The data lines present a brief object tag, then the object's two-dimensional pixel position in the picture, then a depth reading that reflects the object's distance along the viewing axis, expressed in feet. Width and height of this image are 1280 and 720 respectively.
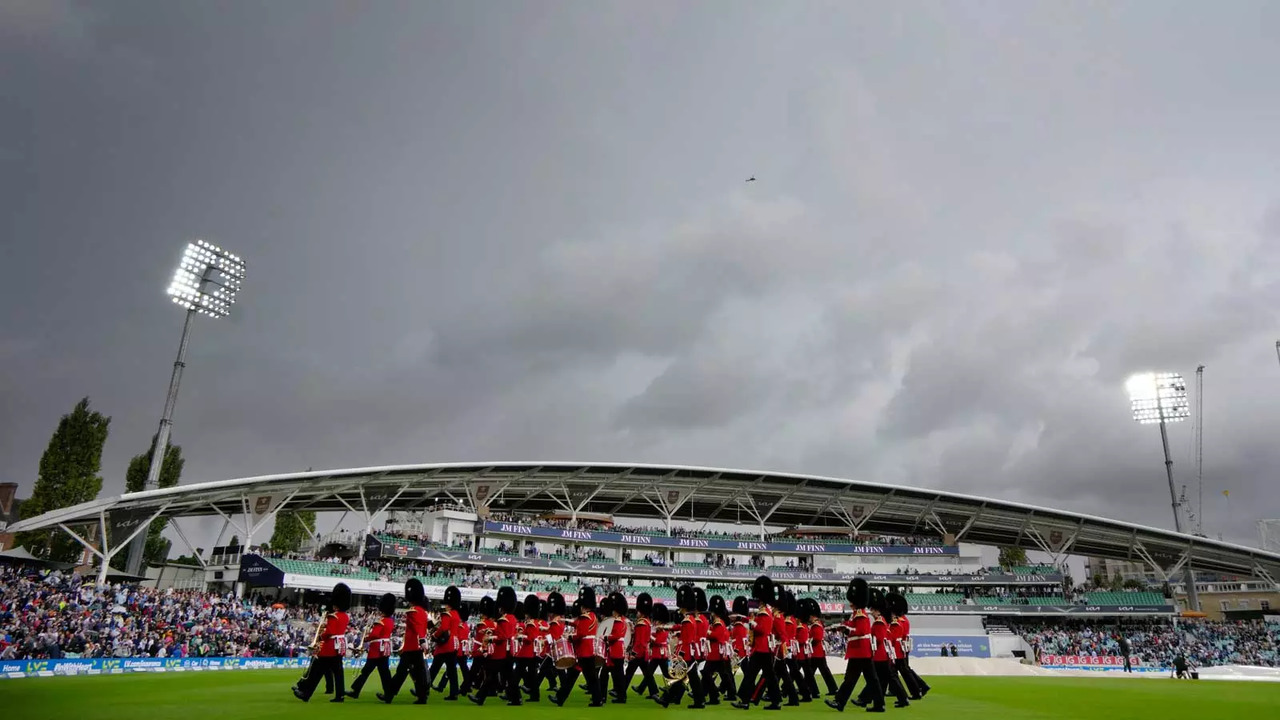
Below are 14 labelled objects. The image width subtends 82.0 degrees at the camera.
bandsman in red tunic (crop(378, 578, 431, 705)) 39.68
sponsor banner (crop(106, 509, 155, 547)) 121.90
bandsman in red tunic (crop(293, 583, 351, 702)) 39.11
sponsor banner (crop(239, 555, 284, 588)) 125.18
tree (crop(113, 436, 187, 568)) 213.05
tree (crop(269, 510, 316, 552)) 253.85
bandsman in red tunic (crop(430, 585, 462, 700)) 43.57
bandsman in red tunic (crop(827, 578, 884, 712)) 38.29
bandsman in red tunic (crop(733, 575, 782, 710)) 41.55
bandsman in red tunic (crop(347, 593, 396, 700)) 39.77
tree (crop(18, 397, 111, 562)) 184.96
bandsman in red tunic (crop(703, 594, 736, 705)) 41.60
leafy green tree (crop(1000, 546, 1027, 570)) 319.68
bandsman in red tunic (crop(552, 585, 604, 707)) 40.63
